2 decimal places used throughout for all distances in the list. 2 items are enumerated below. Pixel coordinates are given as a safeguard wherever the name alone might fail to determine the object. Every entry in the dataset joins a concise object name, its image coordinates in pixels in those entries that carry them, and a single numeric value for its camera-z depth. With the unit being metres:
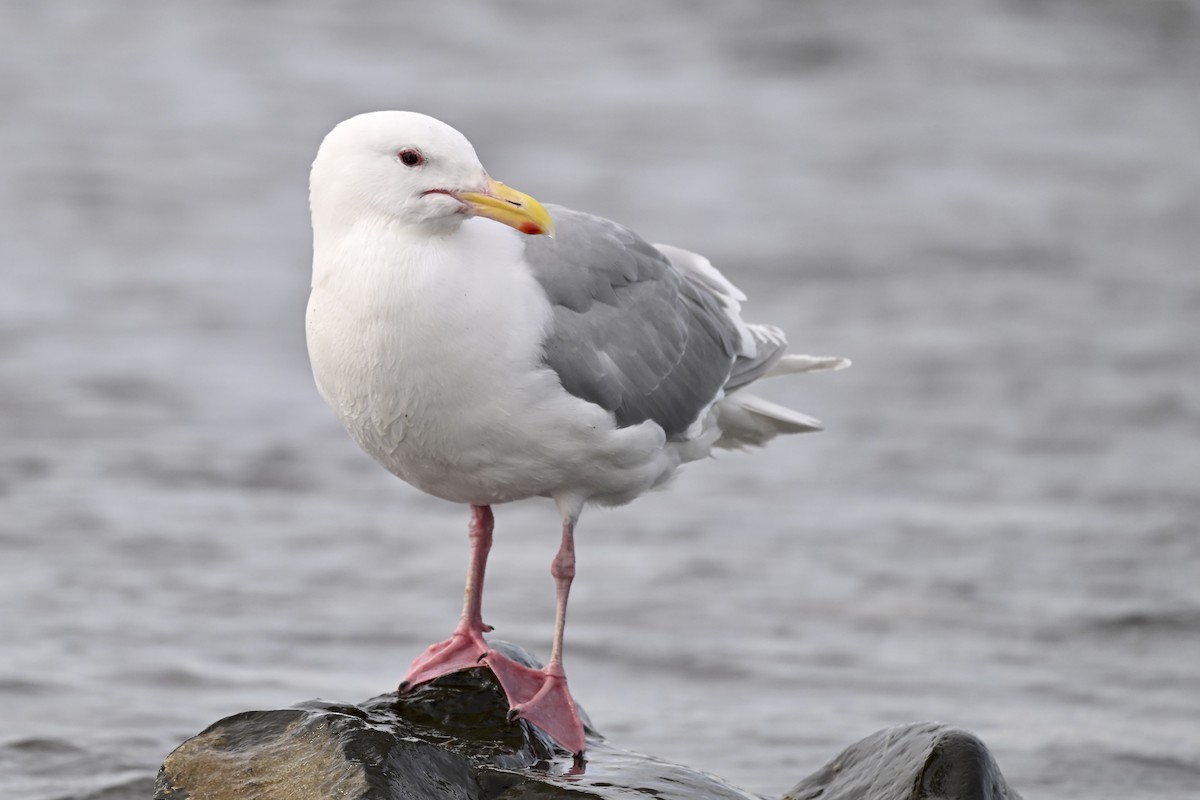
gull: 10.27
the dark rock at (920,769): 10.42
